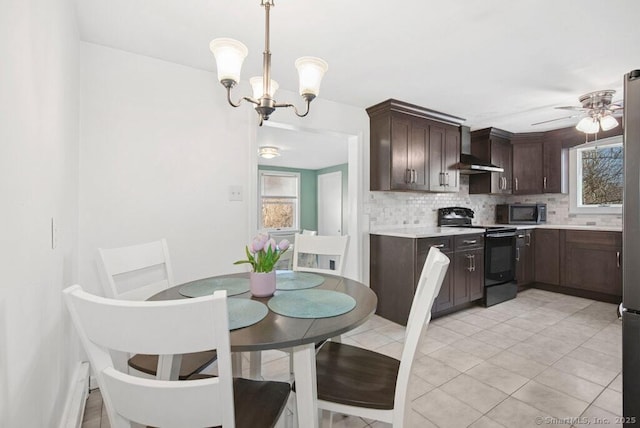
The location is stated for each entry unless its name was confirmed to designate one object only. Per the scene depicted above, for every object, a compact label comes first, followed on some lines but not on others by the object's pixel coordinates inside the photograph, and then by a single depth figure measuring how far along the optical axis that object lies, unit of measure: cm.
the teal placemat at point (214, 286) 143
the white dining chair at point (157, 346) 64
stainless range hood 383
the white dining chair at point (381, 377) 104
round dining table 92
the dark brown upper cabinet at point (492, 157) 438
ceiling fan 285
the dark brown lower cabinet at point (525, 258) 412
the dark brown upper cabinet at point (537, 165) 441
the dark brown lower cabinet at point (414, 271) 303
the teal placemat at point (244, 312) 105
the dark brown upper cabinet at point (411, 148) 327
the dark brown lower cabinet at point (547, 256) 421
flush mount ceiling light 496
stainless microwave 459
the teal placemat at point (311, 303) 116
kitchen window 405
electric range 364
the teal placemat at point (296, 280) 157
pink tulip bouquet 139
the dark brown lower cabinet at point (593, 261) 366
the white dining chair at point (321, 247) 207
